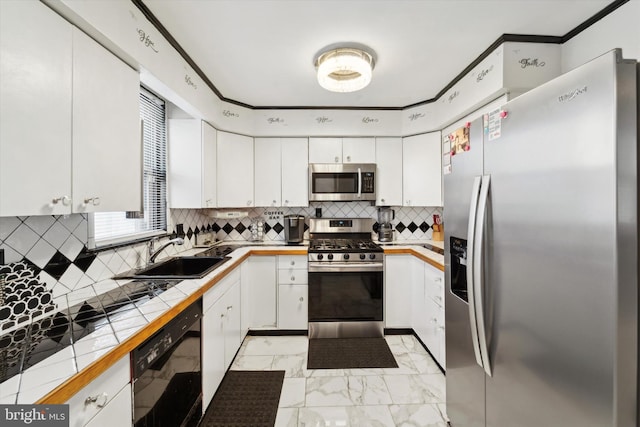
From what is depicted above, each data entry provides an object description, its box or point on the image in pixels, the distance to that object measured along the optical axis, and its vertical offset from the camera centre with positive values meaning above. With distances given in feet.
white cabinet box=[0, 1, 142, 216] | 2.62 +1.19
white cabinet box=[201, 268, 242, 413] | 5.20 -2.81
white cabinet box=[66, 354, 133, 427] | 2.34 -1.91
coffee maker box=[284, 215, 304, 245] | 9.53 -0.55
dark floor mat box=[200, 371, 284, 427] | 5.25 -4.32
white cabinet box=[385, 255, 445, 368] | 7.00 -2.70
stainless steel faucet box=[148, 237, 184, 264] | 6.02 -0.89
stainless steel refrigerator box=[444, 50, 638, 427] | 2.26 -0.43
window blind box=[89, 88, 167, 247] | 5.64 +0.71
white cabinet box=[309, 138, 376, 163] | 9.57 +2.43
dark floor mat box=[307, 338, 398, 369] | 7.13 -4.27
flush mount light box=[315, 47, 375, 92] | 5.82 +3.52
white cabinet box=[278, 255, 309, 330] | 8.62 -2.73
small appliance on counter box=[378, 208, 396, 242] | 9.75 -0.40
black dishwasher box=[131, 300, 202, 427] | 3.19 -2.42
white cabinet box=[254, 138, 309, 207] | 9.57 +1.66
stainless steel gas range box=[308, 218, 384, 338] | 8.54 -2.68
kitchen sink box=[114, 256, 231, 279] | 6.18 -1.41
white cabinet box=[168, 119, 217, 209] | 7.72 +1.59
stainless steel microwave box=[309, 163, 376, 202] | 9.40 +1.19
